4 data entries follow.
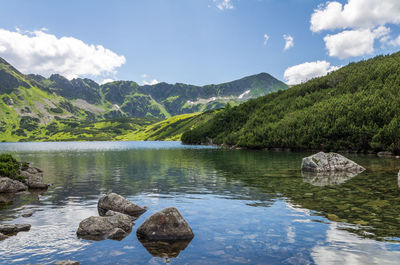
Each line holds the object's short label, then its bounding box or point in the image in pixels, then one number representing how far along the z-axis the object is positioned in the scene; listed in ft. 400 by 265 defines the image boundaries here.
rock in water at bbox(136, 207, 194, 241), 61.31
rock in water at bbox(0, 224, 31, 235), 64.15
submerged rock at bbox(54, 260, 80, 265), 45.55
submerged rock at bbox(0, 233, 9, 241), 59.98
